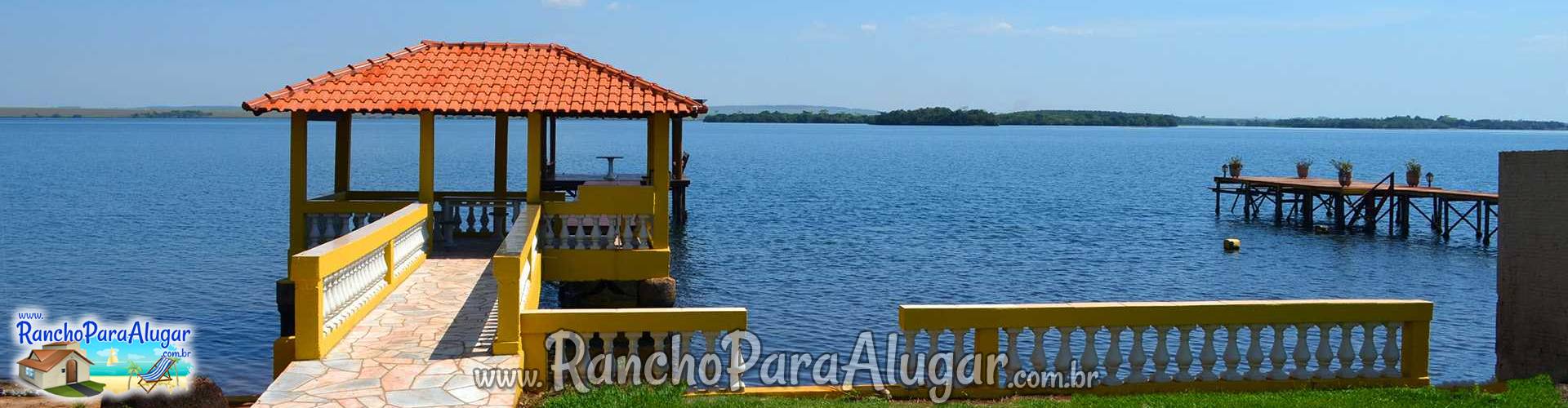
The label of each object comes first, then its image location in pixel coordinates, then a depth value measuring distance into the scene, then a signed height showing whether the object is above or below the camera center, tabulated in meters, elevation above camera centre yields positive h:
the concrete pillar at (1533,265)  10.02 -0.85
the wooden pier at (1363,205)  40.59 -1.65
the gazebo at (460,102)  16.52 +0.65
